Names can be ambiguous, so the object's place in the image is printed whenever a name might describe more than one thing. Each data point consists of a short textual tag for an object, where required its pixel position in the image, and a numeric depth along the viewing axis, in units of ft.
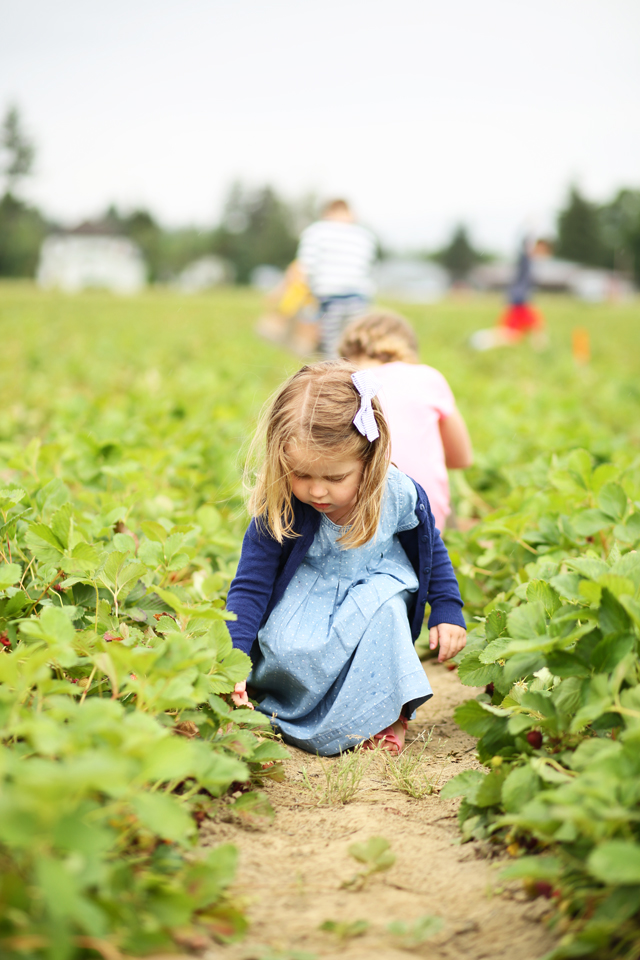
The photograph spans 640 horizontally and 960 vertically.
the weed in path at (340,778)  6.32
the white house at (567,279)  262.67
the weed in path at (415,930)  4.57
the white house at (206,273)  250.57
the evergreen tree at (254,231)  234.17
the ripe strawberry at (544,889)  4.78
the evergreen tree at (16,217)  189.47
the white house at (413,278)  255.91
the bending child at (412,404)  9.48
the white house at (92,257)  273.13
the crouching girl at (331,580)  6.91
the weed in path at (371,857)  5.20
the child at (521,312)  40.14
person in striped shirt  22.11
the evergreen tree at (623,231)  255.50
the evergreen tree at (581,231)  242.17
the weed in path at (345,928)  4.58
